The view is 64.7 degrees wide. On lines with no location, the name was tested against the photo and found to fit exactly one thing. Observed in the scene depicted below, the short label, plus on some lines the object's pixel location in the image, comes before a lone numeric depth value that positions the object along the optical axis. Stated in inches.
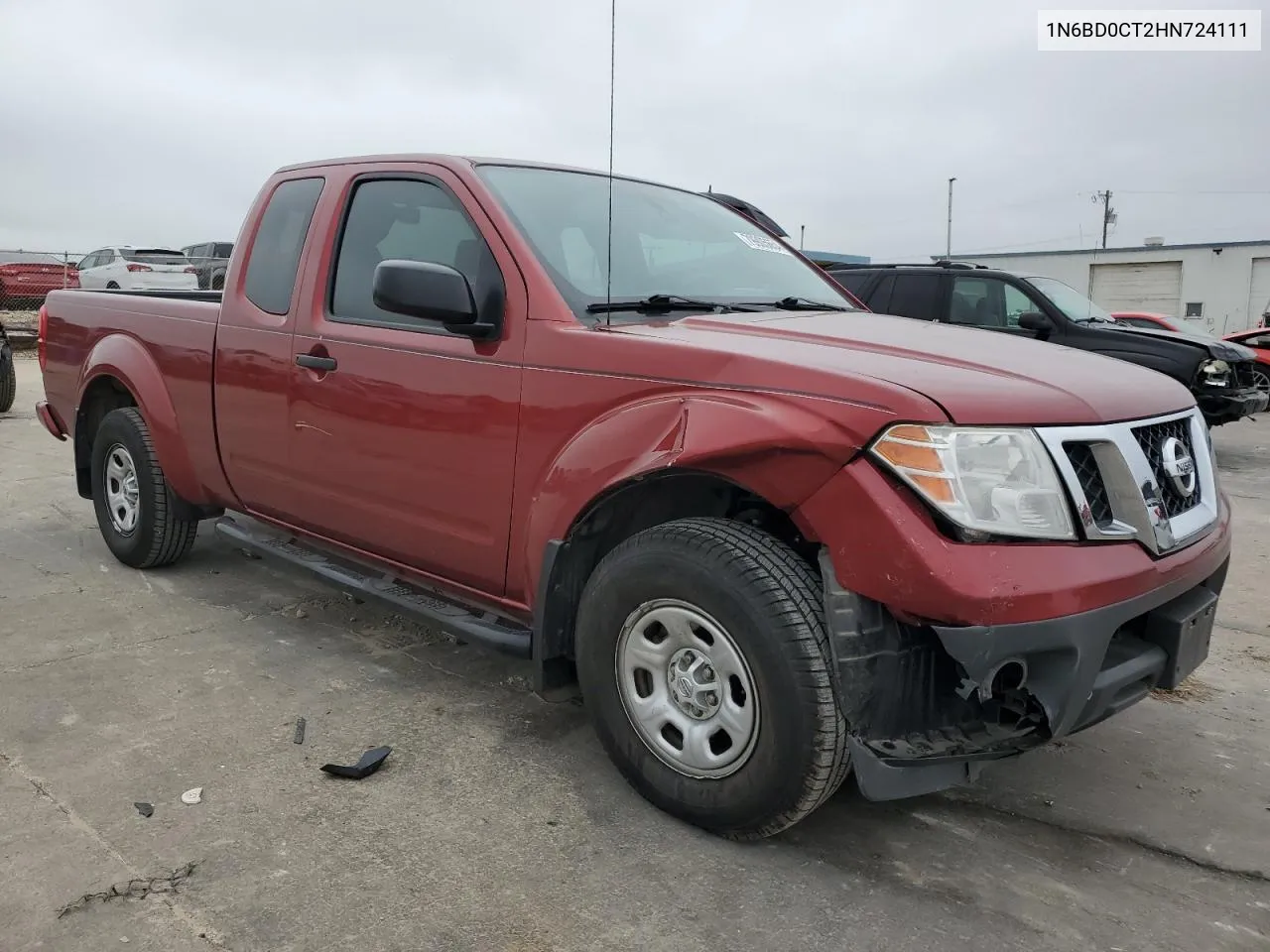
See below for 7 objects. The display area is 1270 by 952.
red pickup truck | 86.0
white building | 1185.4
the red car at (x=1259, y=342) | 543.8
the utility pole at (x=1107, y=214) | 2234.3
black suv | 362.3
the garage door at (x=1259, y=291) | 1178.0
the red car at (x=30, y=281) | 828.6
